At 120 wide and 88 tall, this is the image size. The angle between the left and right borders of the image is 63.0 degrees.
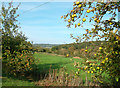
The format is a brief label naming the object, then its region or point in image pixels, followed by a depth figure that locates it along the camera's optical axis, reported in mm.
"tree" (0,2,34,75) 4226
